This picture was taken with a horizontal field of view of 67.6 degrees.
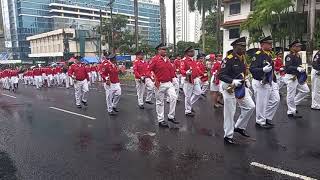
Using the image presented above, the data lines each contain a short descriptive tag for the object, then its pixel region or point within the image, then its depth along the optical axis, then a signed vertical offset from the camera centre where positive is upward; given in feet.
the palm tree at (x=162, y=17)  64.05 +12.17
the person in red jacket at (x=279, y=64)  27.40 -0.33
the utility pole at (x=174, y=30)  76.02 +10.69
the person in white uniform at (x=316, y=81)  21.33 -1.87
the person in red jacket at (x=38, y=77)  56.99 -3.01
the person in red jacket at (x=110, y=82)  23.92 -1.85
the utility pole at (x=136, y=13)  68.94 +14.55
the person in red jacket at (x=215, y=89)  25.28 -2.82
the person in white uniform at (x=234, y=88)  14.63 -1.51
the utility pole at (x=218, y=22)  80.48 +13.68
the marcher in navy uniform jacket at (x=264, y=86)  16.47 -1.75
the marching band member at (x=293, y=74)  19.71 -1.11
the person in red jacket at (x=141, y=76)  26.25 -1.32
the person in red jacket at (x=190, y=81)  22.40 -1.78
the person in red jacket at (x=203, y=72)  25.15 -0.95
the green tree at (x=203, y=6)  94.48 +22.37
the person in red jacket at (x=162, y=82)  18.76 -1.51
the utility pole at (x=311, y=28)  50.78 +7.01
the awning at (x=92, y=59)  116.44 +2.30
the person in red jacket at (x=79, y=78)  28.05 -1.67
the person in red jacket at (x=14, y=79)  53.95 -3.35
